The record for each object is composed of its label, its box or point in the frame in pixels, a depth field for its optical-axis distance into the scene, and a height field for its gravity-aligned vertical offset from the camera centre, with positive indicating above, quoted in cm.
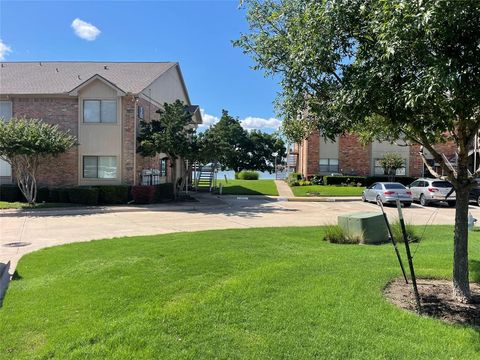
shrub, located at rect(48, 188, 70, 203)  2303 -130
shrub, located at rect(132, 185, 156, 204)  2324 -118
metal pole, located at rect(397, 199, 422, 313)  513 -117
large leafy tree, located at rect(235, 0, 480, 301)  390 +115
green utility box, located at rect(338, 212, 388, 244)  1083 -132
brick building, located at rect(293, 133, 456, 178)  3972 +154
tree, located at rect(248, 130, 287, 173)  7200 +367
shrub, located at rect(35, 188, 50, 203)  2342 -126
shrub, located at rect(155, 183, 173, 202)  2506 -119
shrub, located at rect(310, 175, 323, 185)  3822 -44
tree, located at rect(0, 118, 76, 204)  2034 +123
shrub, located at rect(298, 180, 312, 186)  3755 -75
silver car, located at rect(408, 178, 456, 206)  2448 -90
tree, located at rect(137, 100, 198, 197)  2303 +201
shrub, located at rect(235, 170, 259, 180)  5526 -29
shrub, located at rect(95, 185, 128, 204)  2294 -118
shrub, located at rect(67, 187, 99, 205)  2241 -124
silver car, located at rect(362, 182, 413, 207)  2417 -99
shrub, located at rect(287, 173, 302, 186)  3838 -45
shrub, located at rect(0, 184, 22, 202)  2352 -129
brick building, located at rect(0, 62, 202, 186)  2403 +277
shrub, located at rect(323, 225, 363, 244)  1088 -159
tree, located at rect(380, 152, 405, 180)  3741 +118
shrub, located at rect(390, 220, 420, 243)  1093 -150
